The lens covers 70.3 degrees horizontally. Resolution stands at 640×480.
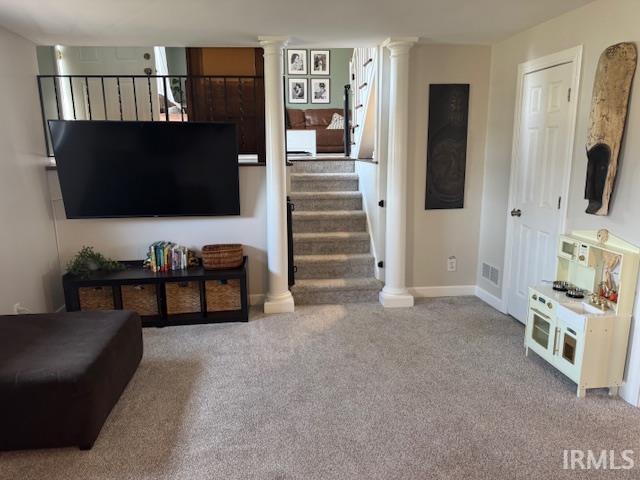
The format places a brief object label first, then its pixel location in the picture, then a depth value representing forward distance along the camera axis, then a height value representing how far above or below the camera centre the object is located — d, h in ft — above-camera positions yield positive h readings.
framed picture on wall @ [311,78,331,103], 27.22 +3.54
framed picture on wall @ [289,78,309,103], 27.02 +3.53
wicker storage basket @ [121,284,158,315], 12.37 -3.95
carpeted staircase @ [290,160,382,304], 14.25 -3.02
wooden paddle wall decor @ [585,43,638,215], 8.35 +0.54
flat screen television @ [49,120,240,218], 12.26 -0.42
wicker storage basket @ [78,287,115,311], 12.21 -3.86
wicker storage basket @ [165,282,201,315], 12.47 -3.94
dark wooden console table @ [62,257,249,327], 12.16 -3.82
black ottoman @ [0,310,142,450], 6.97 -3.60
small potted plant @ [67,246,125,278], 12.39 -3.05
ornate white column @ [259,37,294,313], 12.32 -0.84
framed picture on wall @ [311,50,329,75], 26.84 +5.13
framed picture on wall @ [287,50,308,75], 26.71 +5.17
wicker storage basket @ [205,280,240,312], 12.61 -3.93
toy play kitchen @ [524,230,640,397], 8.45 -3.14
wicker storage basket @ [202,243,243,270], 12.71 -2.93
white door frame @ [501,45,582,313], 9.95 +0.47
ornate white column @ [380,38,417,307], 12.87 -0.89
